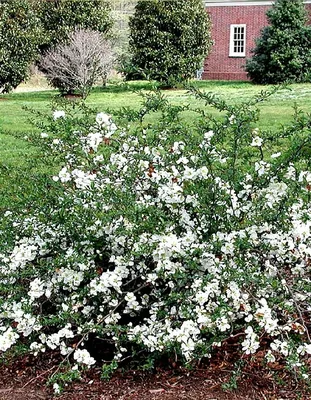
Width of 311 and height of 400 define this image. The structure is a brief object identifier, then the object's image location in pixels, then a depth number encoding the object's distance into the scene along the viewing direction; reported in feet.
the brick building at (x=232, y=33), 88.94
